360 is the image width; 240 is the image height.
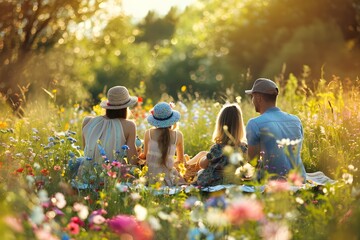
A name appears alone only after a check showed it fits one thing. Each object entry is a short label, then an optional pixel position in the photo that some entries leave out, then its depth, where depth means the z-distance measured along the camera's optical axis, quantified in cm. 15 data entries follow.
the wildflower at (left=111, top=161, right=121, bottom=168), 477
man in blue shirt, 580
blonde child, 582
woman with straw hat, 623
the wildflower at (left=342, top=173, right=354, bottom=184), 390
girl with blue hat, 613
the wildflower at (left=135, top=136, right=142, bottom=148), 700
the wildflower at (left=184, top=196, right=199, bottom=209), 352
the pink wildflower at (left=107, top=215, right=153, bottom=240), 332
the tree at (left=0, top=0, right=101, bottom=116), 1545
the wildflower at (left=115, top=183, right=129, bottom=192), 389
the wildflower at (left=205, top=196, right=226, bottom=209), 342
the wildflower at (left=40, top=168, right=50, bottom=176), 503
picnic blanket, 508
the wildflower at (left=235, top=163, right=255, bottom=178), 363
